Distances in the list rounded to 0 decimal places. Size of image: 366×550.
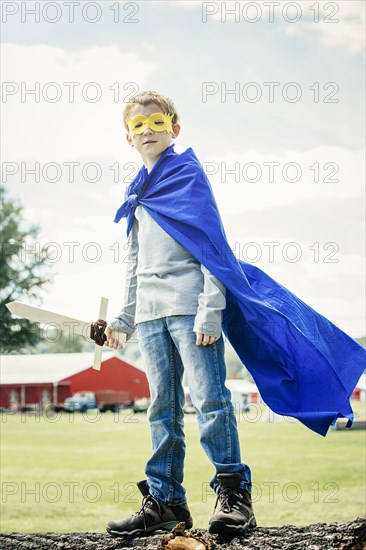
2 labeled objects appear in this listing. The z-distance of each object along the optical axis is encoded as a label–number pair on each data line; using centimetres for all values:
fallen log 549
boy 546
